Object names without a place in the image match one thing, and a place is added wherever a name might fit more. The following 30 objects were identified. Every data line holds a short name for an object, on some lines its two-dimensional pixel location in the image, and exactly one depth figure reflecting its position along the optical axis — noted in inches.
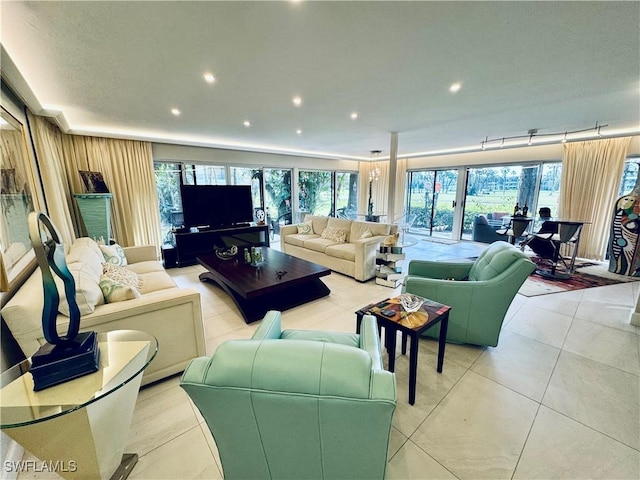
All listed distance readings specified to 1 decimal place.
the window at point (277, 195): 264.7
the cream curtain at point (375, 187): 331.6
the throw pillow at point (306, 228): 209.5
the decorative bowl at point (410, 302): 69.7
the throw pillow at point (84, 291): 57.8
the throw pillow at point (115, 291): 69.6
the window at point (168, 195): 205.8
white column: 185.9
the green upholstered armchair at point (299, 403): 29.2
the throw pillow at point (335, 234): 181.4
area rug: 138.9
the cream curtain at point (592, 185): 182.4
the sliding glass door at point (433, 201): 280.2
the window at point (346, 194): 336.2
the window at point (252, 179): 241.0
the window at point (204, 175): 215.6
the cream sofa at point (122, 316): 53.9
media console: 187.5
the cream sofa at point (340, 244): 151.5
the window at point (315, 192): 295.3
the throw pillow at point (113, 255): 110.4
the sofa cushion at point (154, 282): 98.5
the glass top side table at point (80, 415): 37.7
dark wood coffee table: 107.6
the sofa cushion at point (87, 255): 80.9
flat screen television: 189.2
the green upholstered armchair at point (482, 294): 79.3
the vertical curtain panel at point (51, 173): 114.7
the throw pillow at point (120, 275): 86.4
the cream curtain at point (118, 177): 156.0
